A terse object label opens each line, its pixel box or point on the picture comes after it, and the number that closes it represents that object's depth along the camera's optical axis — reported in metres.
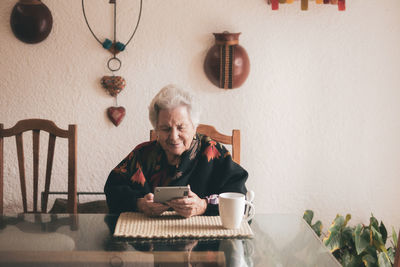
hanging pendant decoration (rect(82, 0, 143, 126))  2.42
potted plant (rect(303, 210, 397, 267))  2.11
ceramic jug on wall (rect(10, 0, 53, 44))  2.35
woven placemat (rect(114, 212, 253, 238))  1.26
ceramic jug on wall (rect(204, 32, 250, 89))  2.39
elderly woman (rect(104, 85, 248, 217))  1.56
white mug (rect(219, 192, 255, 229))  1.28
